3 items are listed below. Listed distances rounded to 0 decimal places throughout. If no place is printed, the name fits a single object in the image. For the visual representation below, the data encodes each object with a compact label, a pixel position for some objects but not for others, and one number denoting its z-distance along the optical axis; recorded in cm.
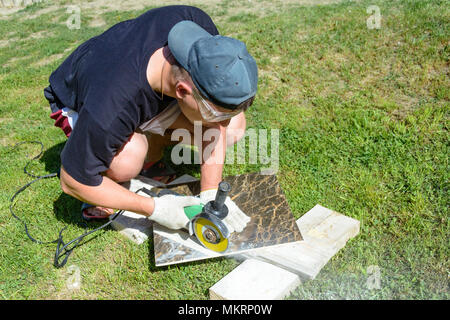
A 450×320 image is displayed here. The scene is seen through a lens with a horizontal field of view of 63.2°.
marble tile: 240
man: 197
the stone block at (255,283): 211
